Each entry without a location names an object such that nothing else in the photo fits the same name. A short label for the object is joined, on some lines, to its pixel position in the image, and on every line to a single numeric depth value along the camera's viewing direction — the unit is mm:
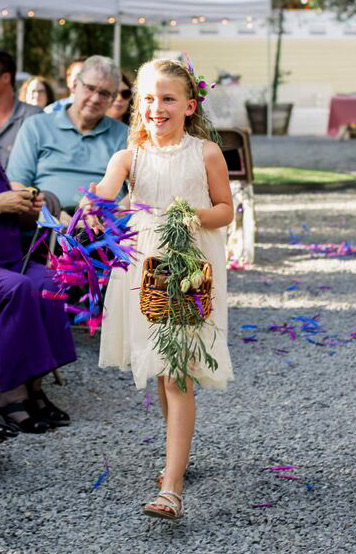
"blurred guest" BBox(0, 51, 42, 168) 7631
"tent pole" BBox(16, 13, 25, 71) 19206
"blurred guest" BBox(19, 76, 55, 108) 9734
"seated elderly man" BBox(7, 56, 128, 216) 6527
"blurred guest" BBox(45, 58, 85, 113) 7478
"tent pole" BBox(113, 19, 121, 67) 18409
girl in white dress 4059
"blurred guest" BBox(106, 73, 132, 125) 8602
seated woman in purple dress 5094
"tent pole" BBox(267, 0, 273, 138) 24781
